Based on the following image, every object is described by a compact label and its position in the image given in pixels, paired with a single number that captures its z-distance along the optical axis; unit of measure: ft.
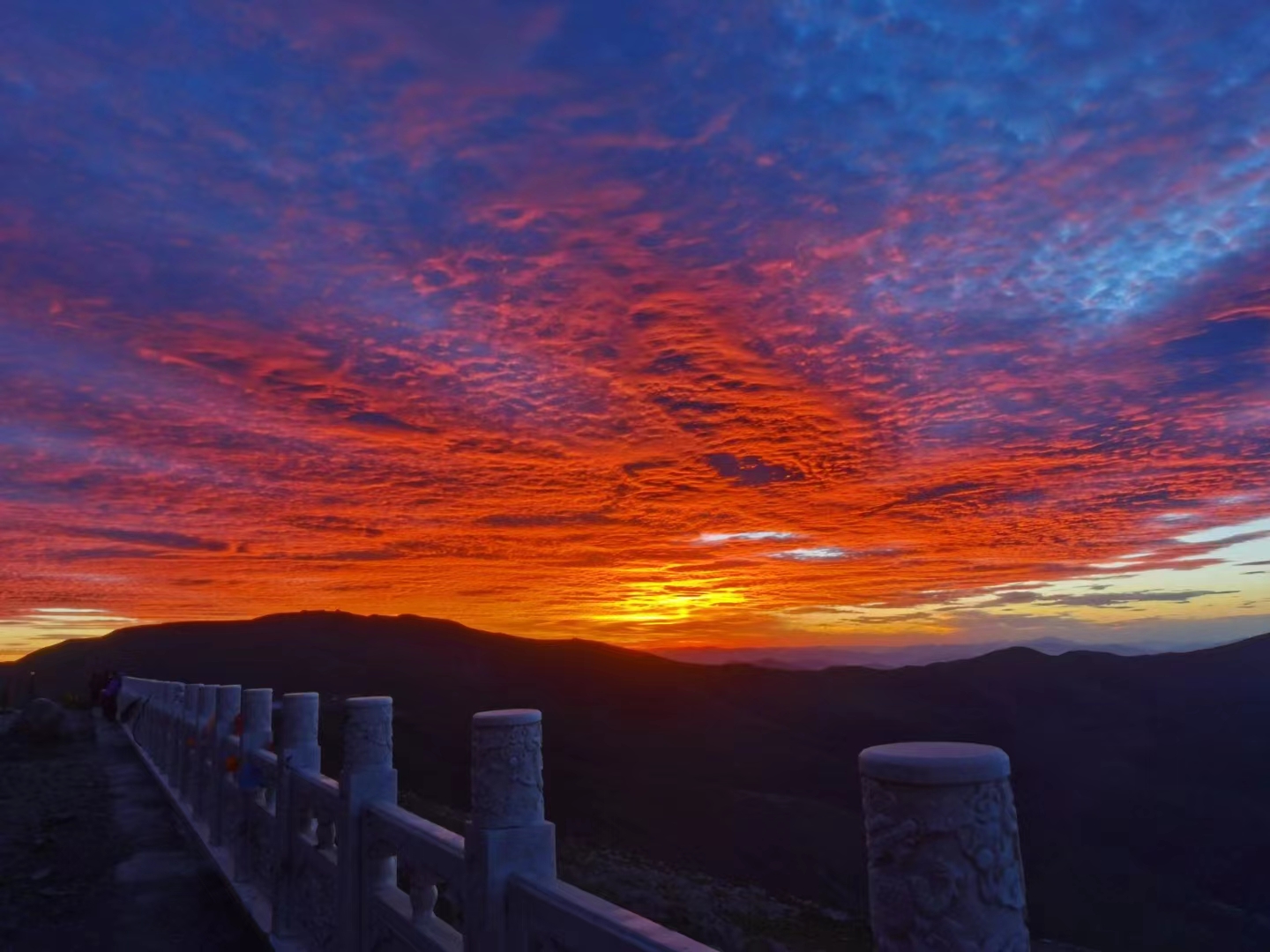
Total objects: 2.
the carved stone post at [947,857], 7.06
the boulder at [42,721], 87.71
